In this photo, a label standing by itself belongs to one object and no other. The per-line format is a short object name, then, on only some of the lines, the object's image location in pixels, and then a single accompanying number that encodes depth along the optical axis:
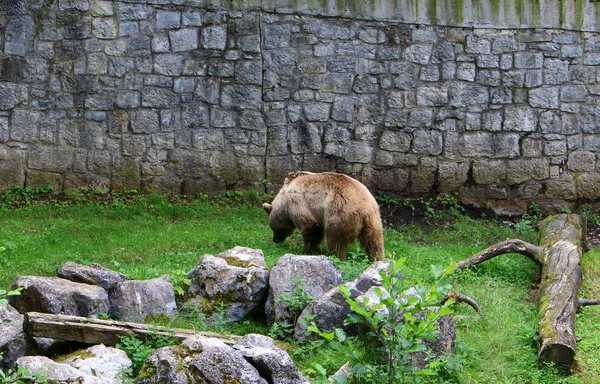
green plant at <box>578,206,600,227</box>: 27.02
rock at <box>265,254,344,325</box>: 15.14
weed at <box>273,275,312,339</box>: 14.91
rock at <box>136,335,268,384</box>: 11.83
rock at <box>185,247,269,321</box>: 15.83
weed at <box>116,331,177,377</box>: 13.18
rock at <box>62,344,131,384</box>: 12.56
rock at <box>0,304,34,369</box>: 13.07
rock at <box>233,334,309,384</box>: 12.25
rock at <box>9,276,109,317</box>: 14.34
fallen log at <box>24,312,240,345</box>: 13.41
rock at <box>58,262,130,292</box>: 15.57
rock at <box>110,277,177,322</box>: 15.10
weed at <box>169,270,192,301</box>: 16.11
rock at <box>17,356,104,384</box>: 11.91
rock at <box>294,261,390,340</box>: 14.24
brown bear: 19.47
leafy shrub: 12.25
